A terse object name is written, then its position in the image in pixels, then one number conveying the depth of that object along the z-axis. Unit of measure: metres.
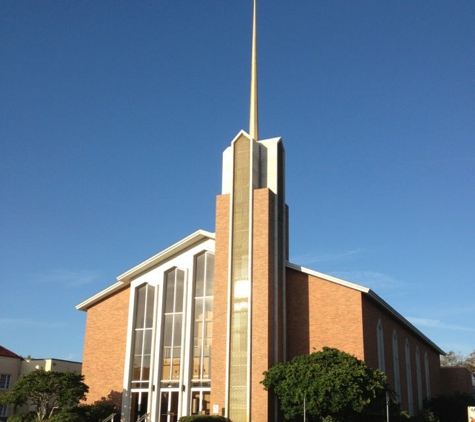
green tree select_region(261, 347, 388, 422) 30.31
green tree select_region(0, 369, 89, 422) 35.06
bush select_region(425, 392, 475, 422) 49.06
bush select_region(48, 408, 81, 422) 34.12
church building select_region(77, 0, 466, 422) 34.81
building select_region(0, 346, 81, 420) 51.19
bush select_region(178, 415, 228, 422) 31.94
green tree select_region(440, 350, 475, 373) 96.06
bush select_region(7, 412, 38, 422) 36.22
